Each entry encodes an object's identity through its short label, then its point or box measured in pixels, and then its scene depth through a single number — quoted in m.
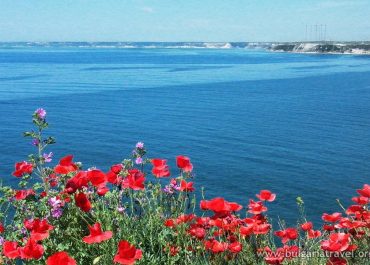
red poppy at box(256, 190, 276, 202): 4.67
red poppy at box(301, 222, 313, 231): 4.69
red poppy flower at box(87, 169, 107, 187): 4.00
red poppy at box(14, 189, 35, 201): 4.48
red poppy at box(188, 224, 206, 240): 4.52
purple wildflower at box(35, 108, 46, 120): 4.78
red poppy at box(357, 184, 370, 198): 4.78
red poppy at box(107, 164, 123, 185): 4.67
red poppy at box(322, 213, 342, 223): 4.55
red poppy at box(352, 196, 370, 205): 4.78
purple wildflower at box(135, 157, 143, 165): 5.17
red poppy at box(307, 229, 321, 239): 4.84
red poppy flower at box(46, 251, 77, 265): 3.17
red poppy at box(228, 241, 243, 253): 4.14
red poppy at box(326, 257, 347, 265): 3.84
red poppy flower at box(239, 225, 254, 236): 4.22
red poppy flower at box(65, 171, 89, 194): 3.98
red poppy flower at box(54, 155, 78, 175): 4.09
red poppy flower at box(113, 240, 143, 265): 3.22
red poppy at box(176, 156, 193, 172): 4.71
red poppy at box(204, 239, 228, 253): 4.15
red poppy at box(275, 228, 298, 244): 4.39
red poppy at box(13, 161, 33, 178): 4.59
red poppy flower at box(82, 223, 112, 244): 3.33
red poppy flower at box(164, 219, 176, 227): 4.80
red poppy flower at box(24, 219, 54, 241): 3.65
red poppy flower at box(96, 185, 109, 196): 4.42
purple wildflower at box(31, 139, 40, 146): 4.90
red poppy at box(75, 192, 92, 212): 3.94
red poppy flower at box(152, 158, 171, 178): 4.62
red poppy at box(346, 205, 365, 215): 4.76
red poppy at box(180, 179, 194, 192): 4.88
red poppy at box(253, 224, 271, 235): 4.19
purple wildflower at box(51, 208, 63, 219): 4.11
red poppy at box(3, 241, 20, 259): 3.52
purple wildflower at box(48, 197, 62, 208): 4.04
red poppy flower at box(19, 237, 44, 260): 3.40
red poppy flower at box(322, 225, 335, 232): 4.77
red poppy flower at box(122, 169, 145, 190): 4.36
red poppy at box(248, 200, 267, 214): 4.50
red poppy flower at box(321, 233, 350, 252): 3.66
